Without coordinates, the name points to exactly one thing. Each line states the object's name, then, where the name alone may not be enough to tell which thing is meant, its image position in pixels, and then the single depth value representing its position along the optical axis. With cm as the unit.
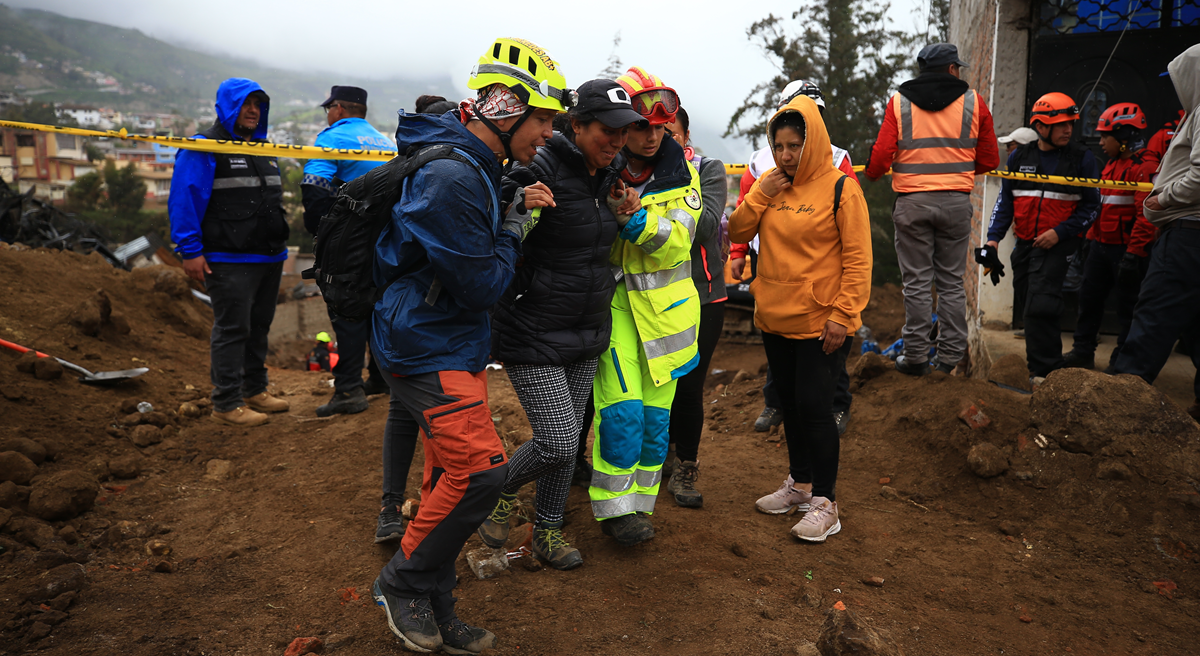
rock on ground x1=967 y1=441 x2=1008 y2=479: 431
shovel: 542
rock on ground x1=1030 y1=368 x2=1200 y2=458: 413
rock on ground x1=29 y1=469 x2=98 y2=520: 366
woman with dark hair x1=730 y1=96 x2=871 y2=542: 350
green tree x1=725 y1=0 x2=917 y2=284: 1545
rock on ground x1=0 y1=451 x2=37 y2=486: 387
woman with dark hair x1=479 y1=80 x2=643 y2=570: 303
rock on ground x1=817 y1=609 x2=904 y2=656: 241
